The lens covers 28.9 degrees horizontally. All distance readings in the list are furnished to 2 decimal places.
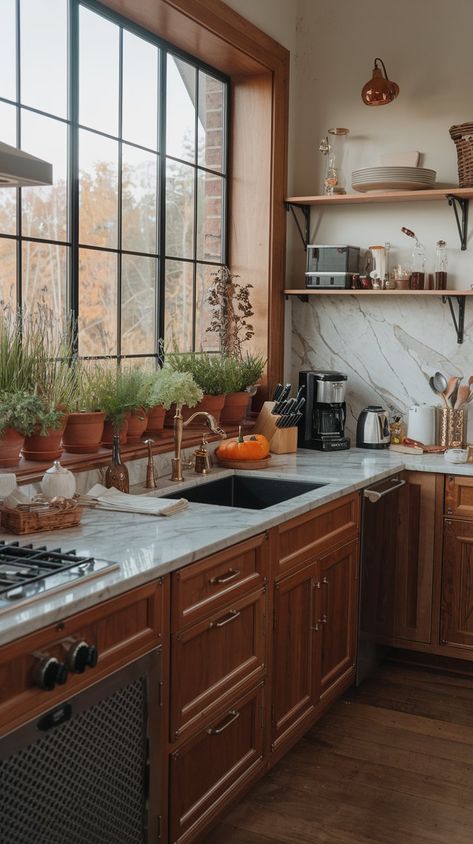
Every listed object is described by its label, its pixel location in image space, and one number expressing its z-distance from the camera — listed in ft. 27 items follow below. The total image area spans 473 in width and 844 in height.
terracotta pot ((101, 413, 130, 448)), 10.63
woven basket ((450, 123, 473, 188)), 12.98
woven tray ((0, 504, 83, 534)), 8.11
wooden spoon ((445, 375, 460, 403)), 13.85
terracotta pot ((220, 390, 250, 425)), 13.21
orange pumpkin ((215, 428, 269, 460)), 11.94
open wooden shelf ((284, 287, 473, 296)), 13.28
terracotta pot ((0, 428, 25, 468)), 8.91
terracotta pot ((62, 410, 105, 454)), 9.96
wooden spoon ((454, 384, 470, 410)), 13.76
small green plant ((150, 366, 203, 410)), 11.14
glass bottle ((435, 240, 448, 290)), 13.66
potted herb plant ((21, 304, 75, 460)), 9.36
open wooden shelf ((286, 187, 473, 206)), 13.12
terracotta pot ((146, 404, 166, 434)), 11.51
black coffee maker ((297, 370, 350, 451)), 13.82
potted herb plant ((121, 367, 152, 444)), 10.66
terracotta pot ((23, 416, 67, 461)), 9.42
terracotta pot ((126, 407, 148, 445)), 10.88
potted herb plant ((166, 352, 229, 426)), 12.51
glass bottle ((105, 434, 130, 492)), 9.91
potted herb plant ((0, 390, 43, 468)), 8.85
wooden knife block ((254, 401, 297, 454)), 13.26
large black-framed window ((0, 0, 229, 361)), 10.05
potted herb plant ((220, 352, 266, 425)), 13.00
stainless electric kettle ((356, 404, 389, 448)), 13.98
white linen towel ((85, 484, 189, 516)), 9.12
